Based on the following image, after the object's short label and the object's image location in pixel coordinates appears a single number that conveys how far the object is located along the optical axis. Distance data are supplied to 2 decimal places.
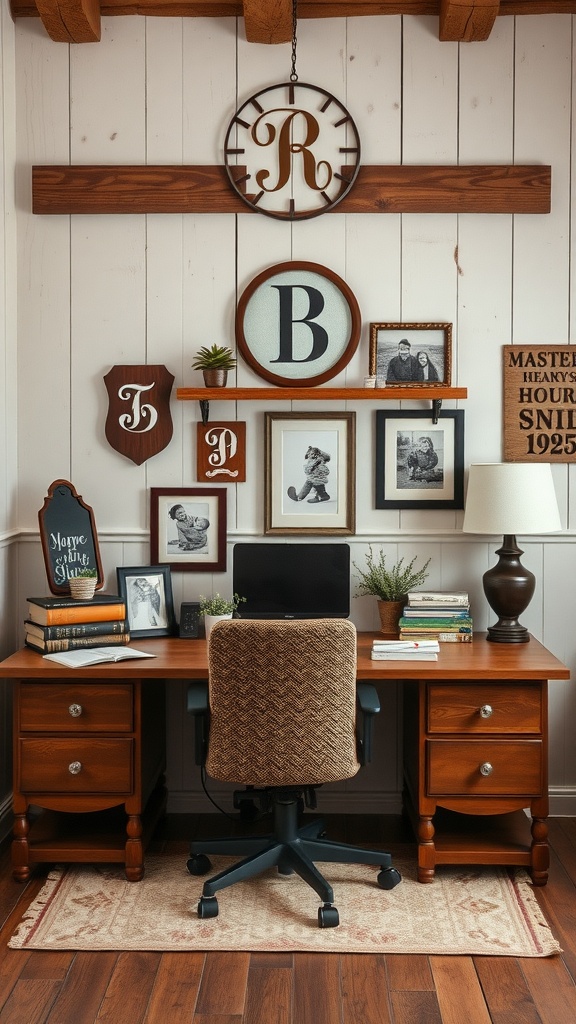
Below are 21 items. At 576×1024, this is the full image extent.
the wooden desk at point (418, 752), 2.78
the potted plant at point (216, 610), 3.05
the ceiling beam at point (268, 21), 3.05
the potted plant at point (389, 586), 3.23
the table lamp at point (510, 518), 2.99
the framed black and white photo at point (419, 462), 3.33
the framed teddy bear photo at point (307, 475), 3.34
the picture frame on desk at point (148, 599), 3.20
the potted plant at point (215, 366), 3.22
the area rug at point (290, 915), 2.46
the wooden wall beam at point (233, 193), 3.27
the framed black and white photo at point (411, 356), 3.31
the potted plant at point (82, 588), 3.03
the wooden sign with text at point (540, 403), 3.31
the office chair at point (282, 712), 2.44
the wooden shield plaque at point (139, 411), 3.32
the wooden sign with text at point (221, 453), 3.34
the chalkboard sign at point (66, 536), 3.17
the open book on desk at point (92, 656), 2.76
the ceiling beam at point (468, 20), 3.04
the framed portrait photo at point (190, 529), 3.35
